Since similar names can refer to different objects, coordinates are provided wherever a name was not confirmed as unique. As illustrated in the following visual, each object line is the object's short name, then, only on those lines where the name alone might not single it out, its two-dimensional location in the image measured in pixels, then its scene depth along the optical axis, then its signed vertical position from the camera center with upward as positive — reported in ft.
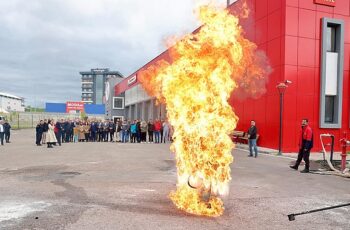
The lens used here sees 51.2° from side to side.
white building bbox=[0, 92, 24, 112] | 331.82 +5.84
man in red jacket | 39.95 -3.30
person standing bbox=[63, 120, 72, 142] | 81.06 -4.47
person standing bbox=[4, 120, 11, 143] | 77.42 -4.77
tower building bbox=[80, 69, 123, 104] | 559.79 +39.54
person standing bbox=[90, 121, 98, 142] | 85.56 -4.59
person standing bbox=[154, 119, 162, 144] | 80.64 -4.26
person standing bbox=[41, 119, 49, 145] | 70.40 -3.68
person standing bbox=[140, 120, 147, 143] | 81.30 -4.14
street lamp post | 59.72 +2.18
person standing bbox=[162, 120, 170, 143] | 80.26 -4.22
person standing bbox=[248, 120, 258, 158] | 54.75 -3.65
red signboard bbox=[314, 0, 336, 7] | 66.33 +20.50
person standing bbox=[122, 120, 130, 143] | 83.97 -4.83
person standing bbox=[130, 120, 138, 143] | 82.07 -4.65
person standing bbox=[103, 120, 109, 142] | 85.69 -4.53
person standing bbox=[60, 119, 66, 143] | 79.83 -4.64
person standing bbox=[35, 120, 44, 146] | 71.15 -4.43
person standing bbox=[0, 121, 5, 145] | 71.80 -4.61
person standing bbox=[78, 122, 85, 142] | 84.21 -5.49
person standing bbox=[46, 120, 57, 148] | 65.57 -5.10
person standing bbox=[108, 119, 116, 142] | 85.81 -4.28
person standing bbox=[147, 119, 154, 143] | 82.48 -4.38
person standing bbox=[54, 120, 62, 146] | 73.47 -4.52
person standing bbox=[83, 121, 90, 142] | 85.25 -5.08
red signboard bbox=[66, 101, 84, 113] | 296.22 +2.47
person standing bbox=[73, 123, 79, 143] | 83.20 -5.68
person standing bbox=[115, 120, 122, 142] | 86.29 -4.03
